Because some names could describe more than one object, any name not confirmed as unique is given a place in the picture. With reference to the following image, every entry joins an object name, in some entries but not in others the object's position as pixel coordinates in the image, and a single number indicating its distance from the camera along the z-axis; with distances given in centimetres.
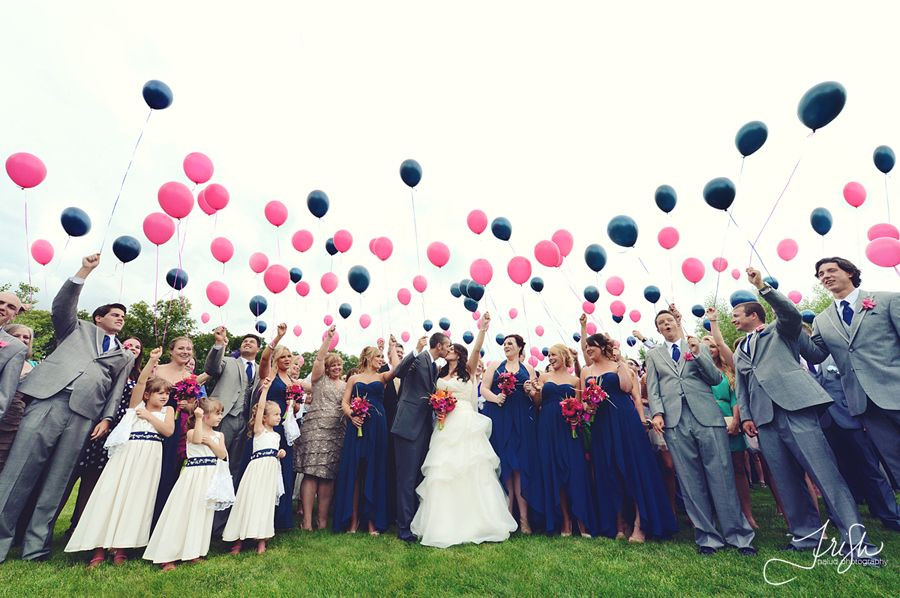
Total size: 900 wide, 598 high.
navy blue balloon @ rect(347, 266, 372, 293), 757
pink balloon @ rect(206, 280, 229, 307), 865
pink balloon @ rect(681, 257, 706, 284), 883
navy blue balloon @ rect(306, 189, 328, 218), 834
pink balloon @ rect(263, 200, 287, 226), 863
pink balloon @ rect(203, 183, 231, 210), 761
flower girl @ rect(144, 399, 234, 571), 426
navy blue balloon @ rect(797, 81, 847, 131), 453
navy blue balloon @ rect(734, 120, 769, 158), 511
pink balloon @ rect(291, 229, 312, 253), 951
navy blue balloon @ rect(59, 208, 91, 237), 584
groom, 545
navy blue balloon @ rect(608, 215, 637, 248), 657
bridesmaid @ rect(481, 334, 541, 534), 556
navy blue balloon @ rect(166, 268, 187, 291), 829
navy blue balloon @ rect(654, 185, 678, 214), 687
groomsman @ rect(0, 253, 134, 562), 440
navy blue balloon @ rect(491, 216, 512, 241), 839
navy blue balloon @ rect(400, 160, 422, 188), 761
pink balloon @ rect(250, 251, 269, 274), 993
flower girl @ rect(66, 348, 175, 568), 423
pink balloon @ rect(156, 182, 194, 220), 624
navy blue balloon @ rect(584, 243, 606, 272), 739
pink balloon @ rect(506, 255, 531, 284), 796
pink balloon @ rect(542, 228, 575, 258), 862
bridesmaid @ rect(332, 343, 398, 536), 560
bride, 501
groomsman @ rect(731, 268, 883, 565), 418
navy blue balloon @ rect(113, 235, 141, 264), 595
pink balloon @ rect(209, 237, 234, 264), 870
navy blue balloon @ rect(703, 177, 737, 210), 517
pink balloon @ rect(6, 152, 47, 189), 616
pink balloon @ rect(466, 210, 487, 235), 888
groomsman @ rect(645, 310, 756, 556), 455
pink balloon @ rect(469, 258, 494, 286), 830
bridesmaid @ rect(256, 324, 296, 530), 565
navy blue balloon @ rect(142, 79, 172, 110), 632
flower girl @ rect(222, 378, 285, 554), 473
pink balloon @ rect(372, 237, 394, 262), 952
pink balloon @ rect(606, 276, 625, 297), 1172
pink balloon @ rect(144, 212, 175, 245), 637
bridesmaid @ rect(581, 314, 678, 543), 501
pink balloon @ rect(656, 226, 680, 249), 870
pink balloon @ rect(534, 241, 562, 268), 797
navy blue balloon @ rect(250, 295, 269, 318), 1023
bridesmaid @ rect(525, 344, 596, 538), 529
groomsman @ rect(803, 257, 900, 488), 421
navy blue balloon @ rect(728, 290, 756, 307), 643
